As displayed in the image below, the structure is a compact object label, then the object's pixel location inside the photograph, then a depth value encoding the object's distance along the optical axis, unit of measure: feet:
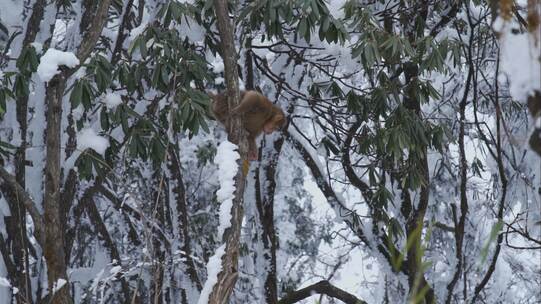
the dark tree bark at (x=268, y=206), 44.83
